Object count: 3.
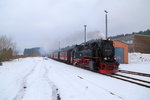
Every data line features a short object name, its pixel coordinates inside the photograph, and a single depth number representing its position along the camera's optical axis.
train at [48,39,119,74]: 11.55
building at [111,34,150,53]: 41.44
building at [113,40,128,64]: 22.94
